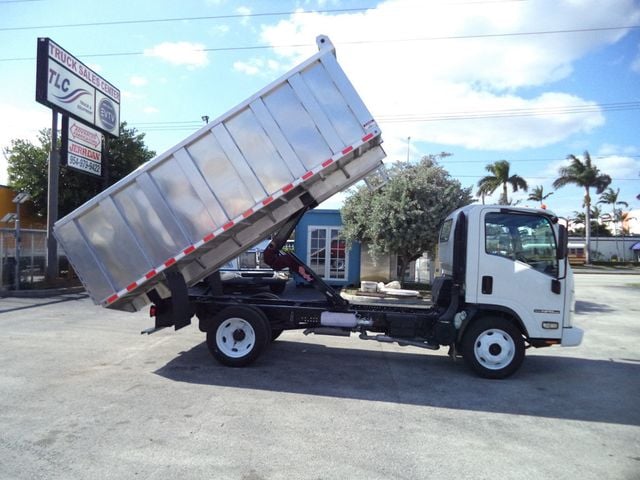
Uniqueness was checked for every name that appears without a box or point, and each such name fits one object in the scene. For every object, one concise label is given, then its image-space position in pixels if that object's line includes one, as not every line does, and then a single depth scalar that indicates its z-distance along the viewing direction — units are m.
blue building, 19.06
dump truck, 6.27
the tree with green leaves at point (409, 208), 15.55
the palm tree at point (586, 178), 48.19
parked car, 7.93
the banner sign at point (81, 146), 16.53
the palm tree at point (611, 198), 76.81
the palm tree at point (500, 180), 47.03
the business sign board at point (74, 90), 15.37
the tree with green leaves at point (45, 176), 19.59
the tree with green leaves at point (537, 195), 71.72
